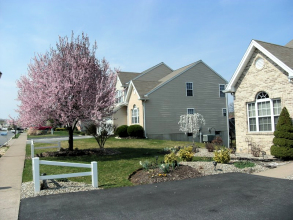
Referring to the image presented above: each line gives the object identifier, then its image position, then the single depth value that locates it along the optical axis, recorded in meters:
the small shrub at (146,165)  9.62
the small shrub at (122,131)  26.85
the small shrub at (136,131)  25.50
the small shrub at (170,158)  10.09
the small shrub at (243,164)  10.50
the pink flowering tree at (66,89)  14.27
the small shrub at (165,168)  9.16
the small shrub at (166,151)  15.85
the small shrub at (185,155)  11.83
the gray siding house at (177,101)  25.94
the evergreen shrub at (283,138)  11.95
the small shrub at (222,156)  11.05
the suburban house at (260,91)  13.40
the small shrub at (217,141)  17.03
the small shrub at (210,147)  15.99
